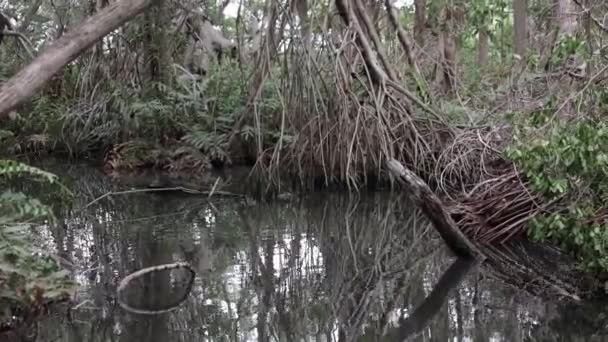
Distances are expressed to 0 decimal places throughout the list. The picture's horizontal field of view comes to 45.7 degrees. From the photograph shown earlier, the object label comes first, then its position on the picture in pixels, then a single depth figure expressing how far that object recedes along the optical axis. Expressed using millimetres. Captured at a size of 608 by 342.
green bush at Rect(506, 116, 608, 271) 3832
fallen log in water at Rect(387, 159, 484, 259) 4570
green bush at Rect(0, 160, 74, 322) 3516
